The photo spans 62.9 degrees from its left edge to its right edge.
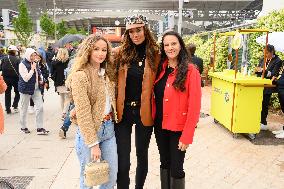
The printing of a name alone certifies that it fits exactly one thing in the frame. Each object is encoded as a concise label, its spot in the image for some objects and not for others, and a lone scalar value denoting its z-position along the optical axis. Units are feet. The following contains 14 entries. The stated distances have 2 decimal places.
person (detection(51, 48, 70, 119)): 18.01
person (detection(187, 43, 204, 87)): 15.71
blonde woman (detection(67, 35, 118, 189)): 5.95
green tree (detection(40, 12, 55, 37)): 84.07
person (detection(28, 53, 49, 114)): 19.17
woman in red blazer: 6.58
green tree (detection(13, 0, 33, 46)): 66.84
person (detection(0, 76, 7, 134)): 9.01
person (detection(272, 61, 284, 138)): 14.16
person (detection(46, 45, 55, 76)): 33.11
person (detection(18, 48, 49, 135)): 14.68
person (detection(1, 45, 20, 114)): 20.38
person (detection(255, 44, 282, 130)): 15.43
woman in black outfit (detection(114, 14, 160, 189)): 6.74
